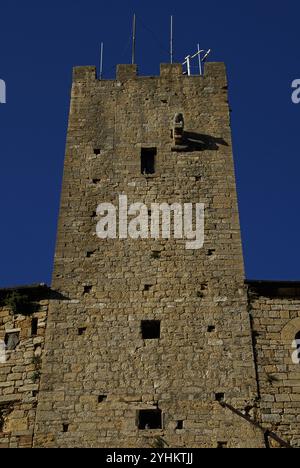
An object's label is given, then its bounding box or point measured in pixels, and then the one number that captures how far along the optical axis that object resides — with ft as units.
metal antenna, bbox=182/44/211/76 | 71.31
